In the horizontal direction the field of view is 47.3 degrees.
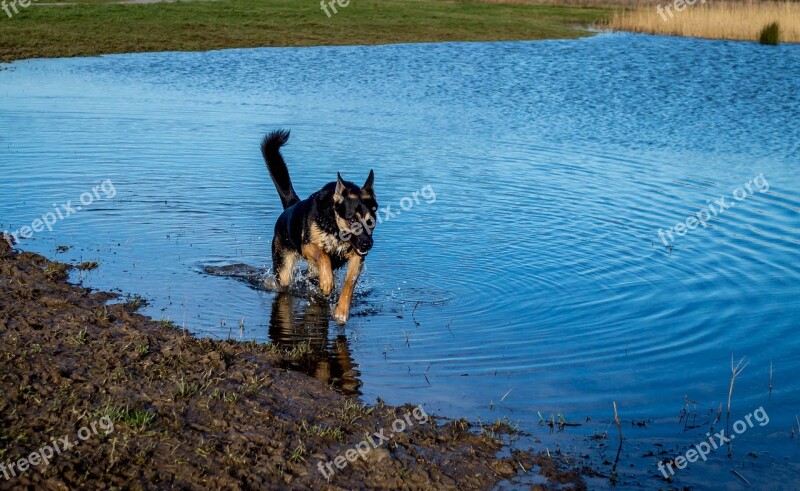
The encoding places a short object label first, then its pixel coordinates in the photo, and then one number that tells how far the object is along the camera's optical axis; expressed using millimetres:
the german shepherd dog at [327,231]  9000
